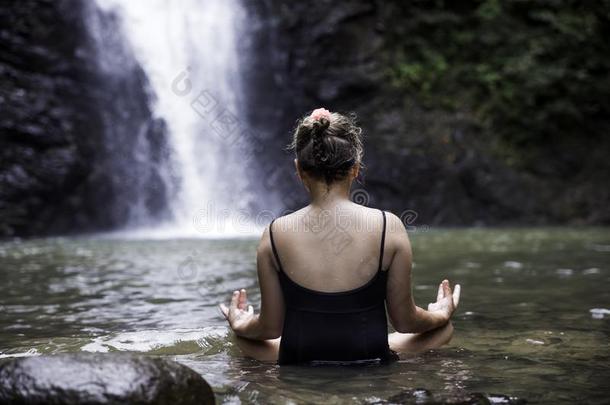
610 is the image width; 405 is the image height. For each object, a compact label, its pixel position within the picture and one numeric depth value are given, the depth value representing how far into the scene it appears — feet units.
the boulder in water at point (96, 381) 7.08
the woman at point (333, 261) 9.61
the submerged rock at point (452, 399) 7.85
